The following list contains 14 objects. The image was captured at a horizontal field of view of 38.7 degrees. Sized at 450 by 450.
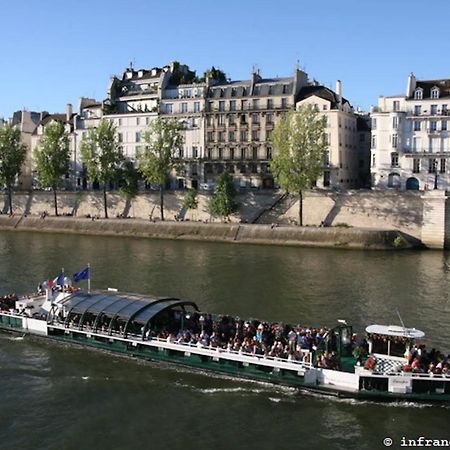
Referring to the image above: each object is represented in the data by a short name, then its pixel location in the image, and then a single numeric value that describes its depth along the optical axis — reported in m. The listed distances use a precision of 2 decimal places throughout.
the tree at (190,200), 89.56
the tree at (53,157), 99.81
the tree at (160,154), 90.44
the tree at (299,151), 79.69
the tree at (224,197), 85.62
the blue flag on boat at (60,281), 38.47
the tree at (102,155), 95.50
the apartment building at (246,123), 97.50
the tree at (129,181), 94.19
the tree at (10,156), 104.31
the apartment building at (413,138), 84.94
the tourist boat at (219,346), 27.69
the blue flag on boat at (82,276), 37.47
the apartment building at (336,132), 92.19
